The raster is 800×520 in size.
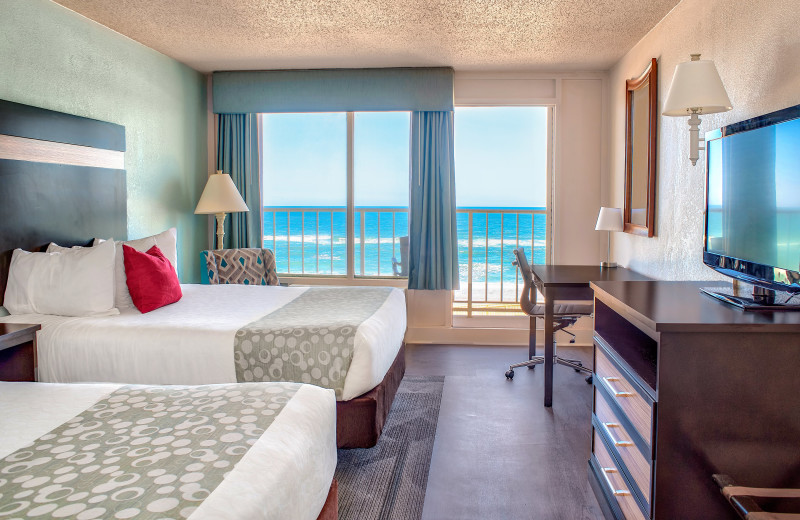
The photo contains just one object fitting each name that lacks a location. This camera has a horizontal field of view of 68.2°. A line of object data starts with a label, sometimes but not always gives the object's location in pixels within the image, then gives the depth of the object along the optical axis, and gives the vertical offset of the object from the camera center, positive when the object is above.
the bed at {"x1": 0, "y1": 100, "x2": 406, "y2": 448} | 2.73 -0.42
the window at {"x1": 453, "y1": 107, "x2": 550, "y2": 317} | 8.95 +1.09
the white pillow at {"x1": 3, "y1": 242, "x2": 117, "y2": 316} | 3.04 -0.26
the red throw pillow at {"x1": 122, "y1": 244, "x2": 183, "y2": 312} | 3.29 -0.26
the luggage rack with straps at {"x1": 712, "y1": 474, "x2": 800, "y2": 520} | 1.46 -0.69
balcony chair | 5.68 -0.27
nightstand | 2.47 -0.51
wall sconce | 2.46 +0.61
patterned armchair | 4.55 -0.25
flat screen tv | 1.82 +0.11
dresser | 1.66 -0.49
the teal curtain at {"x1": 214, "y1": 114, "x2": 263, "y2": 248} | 5.46 +0.69
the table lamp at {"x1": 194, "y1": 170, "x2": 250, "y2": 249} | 4.91 +0.31
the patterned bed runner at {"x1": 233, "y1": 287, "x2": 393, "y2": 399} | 2.70 -0.54
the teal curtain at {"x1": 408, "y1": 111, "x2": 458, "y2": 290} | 5.23 +0.27
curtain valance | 5.17 +1.29
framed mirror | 3.90 +0.60
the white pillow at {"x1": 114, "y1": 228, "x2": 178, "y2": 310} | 3.34 -0.12
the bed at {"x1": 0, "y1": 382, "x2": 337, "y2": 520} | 1.19 -0.52
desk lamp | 4.43 +0.11
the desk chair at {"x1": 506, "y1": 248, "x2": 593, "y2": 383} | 4.10 -0.52
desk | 3.56 -0.31
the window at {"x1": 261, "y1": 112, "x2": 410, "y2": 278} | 5.63 +0.45
